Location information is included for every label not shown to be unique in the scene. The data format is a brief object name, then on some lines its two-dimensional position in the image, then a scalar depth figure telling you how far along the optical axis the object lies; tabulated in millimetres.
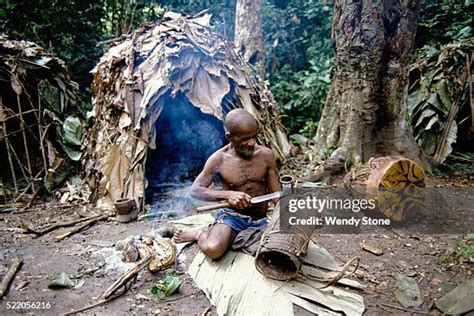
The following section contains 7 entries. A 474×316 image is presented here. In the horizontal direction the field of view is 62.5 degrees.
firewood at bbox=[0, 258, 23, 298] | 2742
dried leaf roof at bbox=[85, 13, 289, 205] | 4359
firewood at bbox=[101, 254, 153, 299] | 2590
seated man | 2695
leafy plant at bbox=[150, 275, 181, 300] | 2584
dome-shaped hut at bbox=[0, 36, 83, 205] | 5355
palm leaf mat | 2342
